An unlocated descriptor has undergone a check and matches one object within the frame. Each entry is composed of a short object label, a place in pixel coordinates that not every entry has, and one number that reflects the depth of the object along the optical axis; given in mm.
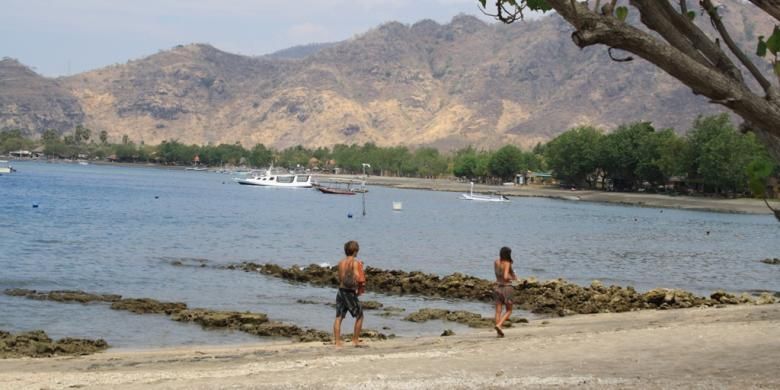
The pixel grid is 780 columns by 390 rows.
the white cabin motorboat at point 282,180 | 176625
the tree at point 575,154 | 154750
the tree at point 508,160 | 195750
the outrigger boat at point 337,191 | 146625
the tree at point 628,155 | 140750
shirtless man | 16359
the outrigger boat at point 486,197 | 133375
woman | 18469
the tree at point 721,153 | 120000
